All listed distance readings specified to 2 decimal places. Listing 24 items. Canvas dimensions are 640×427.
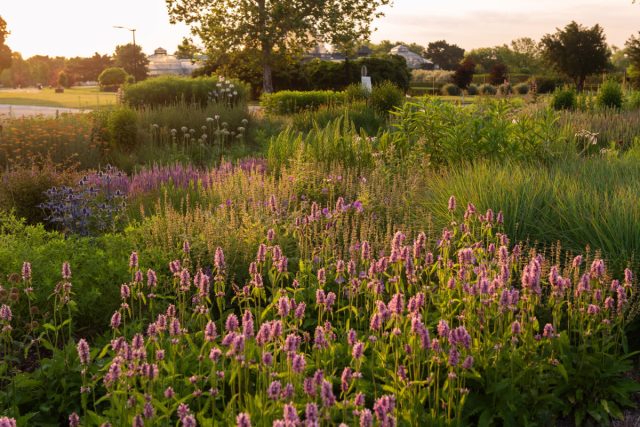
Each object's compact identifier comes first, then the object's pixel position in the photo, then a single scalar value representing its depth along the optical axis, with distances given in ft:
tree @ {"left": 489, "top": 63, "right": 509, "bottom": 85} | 138.46
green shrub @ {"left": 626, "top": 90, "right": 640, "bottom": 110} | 62.64
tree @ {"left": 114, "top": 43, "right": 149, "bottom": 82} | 245.90
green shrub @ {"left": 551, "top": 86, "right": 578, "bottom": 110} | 62.90
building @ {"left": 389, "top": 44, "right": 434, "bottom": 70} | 289.51
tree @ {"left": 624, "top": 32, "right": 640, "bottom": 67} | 111.10
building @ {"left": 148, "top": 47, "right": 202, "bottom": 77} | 244.63
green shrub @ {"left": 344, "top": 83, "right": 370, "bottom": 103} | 72.49
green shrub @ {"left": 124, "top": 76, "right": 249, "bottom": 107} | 65.82
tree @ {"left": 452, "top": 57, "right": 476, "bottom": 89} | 160.97
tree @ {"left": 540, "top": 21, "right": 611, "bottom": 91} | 148.97
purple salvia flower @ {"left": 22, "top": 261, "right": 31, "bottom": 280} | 12.05
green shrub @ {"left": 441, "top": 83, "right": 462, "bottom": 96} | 161.17
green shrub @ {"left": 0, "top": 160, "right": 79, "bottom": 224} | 27.94
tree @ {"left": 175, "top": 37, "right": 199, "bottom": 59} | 121.19
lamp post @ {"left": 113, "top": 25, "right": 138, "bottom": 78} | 145.27
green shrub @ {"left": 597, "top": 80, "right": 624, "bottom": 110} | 62.54
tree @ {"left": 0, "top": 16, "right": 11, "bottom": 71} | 225.76
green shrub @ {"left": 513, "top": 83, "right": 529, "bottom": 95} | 154.94
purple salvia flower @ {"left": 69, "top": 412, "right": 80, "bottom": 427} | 9.10
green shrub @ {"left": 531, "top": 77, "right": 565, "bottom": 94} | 148.37
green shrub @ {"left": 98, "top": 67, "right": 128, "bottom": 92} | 203.10
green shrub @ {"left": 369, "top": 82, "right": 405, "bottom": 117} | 67.77
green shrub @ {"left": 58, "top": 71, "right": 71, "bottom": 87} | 283.59
